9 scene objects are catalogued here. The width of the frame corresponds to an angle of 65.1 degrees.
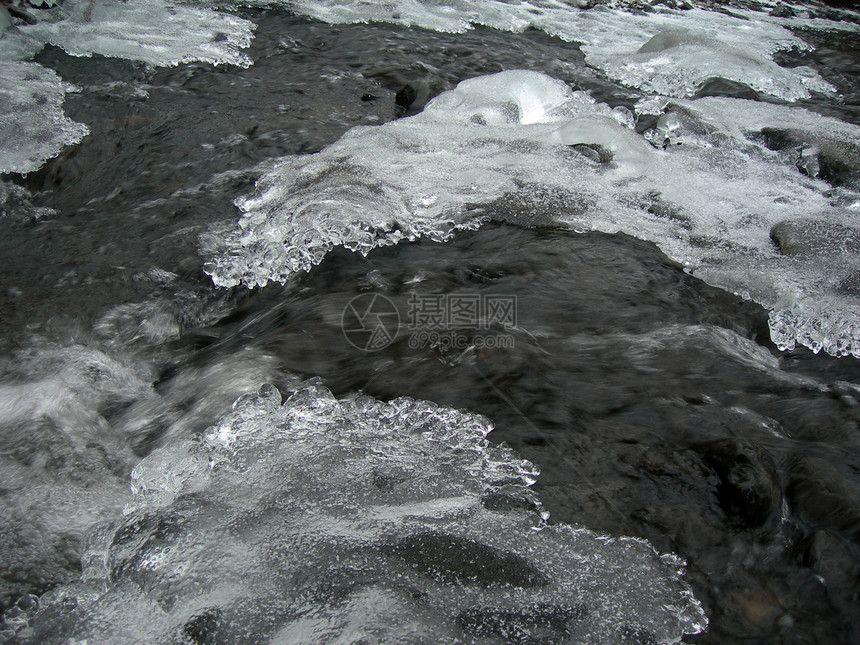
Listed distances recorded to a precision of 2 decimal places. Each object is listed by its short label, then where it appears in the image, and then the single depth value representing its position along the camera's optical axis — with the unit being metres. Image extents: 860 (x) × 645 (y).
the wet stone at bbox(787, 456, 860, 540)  1.90
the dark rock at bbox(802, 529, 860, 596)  1.74
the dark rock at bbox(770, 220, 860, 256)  3.33
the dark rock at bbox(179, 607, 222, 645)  1.58
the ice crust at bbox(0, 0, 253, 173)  4.31
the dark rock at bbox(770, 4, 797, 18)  8.23
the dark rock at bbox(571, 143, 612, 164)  4.17
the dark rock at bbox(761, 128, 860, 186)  4.07
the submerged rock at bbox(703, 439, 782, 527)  1.92
